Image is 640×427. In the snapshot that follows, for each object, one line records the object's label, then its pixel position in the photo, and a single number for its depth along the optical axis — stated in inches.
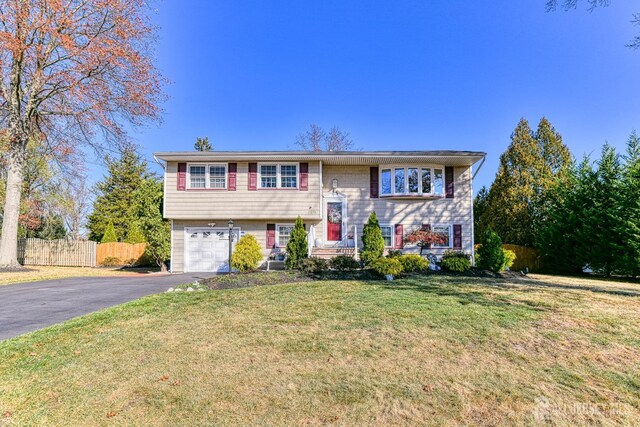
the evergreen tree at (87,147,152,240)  1116.8
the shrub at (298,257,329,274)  423.8
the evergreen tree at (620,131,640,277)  524.4
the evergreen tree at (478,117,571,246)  751.1
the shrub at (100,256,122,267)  818.8
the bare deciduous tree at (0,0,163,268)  536.7
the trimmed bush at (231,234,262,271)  454.6
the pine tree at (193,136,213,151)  1295.5
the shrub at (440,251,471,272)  423.8
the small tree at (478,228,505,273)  453.7
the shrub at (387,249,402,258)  455.5
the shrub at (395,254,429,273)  420.2
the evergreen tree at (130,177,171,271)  602.9
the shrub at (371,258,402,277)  378.9
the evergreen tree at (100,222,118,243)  928.3
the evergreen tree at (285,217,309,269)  491.3
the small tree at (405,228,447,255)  575.2
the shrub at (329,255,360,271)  435.8
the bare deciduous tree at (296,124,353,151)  1160.2
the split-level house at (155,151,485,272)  592.1
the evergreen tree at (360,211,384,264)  511.2
